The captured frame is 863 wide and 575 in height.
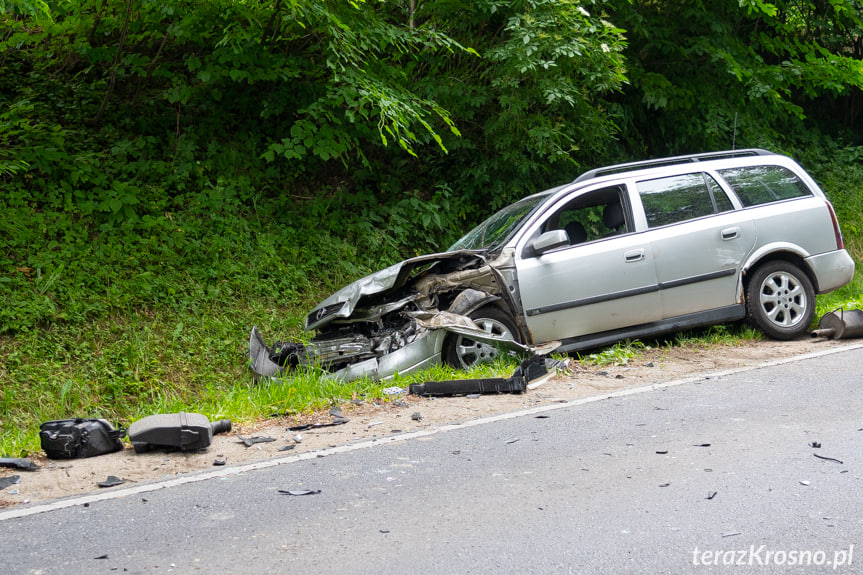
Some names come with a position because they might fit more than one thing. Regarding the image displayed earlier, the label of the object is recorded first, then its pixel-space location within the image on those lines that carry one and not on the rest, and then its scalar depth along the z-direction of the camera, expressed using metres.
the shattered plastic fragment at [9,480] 4.33
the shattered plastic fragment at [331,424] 5.41
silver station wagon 6.82
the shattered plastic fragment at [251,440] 5.06
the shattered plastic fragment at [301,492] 4.04
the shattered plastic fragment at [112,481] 4.31
